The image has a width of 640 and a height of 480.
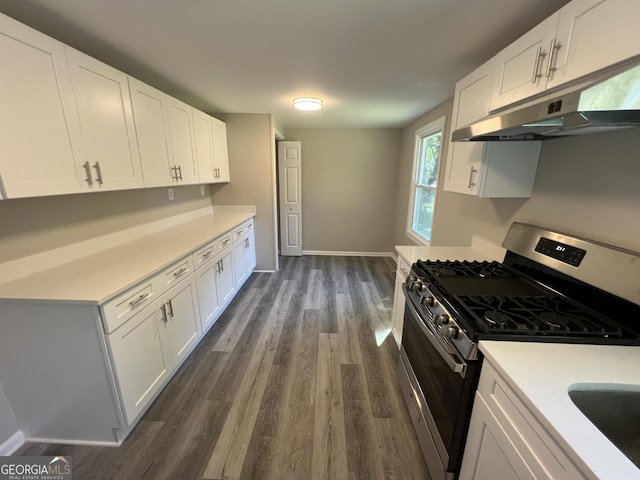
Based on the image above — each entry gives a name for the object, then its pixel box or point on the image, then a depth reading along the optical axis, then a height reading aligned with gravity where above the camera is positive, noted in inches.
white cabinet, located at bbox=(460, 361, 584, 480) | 27.6 -31.9
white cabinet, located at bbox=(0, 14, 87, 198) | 46.0 +10.0
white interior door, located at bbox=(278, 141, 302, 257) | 178.4 -16.8
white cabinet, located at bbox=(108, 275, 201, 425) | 57.7 -43.9
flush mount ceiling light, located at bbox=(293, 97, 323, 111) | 108.2 +28.8
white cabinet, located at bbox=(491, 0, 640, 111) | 33.1 +19.3
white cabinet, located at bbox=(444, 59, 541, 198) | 61.5 +3.6
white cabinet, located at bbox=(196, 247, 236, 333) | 94.4 -45.0
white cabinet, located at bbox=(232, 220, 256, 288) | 129.6 -42.2
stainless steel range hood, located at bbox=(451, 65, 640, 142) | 32.5 +8.8
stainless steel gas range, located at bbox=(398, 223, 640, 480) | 40.3 -23.4
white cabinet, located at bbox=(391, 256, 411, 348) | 84.1 -43.0
